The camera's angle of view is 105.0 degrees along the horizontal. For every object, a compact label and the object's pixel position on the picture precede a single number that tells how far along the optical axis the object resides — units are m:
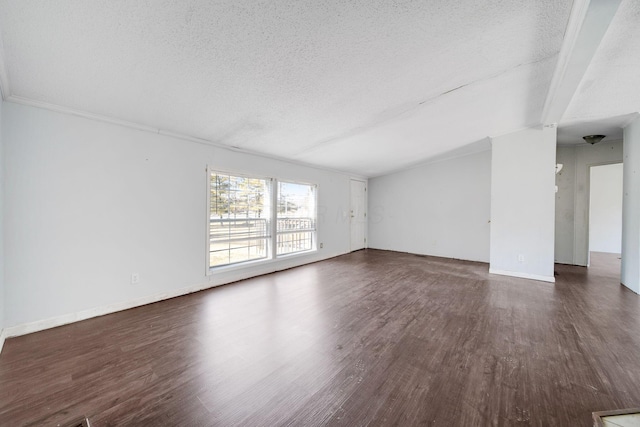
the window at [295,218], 4.87
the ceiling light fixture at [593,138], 4.46
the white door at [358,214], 6.94
